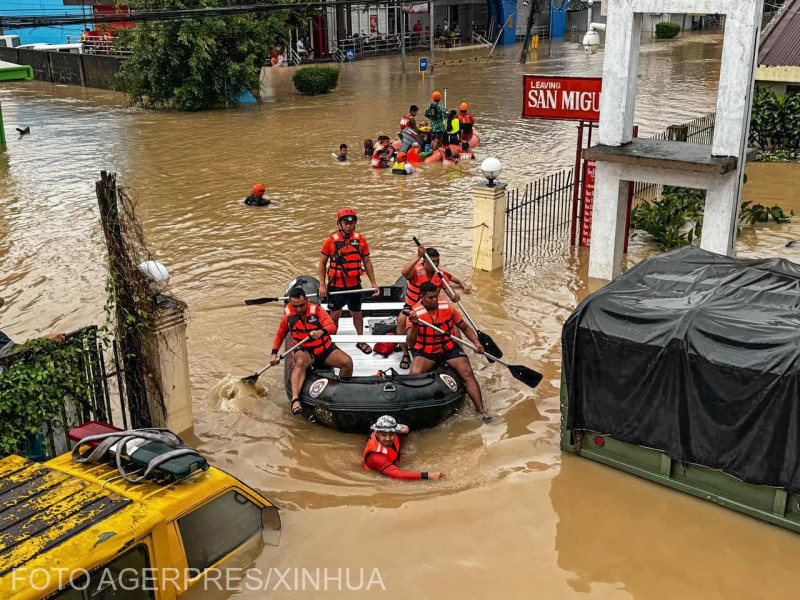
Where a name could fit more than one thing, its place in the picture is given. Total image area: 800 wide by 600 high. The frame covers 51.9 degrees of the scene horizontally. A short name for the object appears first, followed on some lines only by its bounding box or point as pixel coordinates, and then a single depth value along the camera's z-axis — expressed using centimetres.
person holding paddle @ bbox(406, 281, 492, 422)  941
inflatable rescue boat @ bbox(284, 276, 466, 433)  898
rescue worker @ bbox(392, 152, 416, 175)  2120
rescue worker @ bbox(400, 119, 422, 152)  2234
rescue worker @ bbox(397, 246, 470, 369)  1059
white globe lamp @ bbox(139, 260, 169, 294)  852
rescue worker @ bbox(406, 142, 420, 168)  2209
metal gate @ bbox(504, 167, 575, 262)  1562
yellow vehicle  506
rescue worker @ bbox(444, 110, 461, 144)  2280
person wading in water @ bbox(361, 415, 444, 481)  835
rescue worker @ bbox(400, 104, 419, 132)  2300
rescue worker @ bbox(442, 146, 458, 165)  2244
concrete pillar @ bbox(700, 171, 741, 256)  1214
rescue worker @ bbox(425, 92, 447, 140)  2288
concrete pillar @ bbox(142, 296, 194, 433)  865
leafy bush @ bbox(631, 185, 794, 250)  1540
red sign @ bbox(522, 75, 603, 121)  1378
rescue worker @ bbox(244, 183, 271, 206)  1867
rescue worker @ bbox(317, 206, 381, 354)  1113
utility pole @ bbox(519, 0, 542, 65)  4499
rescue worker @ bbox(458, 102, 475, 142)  2322
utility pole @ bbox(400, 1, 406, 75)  4078
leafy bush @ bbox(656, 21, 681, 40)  5855
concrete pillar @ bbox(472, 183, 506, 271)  1398
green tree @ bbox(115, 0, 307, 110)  2938
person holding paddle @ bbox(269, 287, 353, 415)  941
